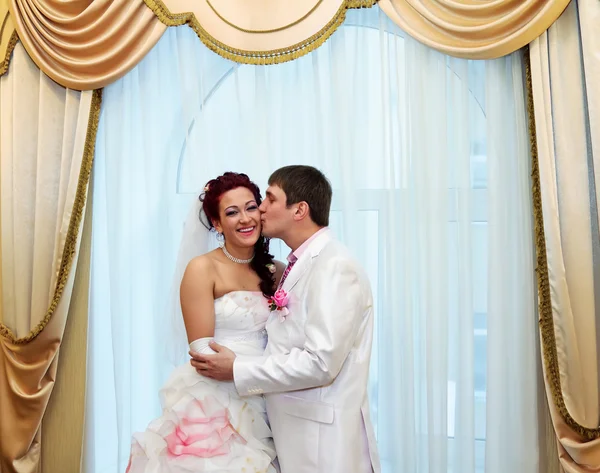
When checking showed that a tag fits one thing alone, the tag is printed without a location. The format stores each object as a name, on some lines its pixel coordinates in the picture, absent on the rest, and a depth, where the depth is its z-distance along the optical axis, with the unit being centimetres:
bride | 220
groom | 216
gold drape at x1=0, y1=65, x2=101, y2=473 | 331
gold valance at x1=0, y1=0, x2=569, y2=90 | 284
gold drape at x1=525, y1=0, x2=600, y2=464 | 271
